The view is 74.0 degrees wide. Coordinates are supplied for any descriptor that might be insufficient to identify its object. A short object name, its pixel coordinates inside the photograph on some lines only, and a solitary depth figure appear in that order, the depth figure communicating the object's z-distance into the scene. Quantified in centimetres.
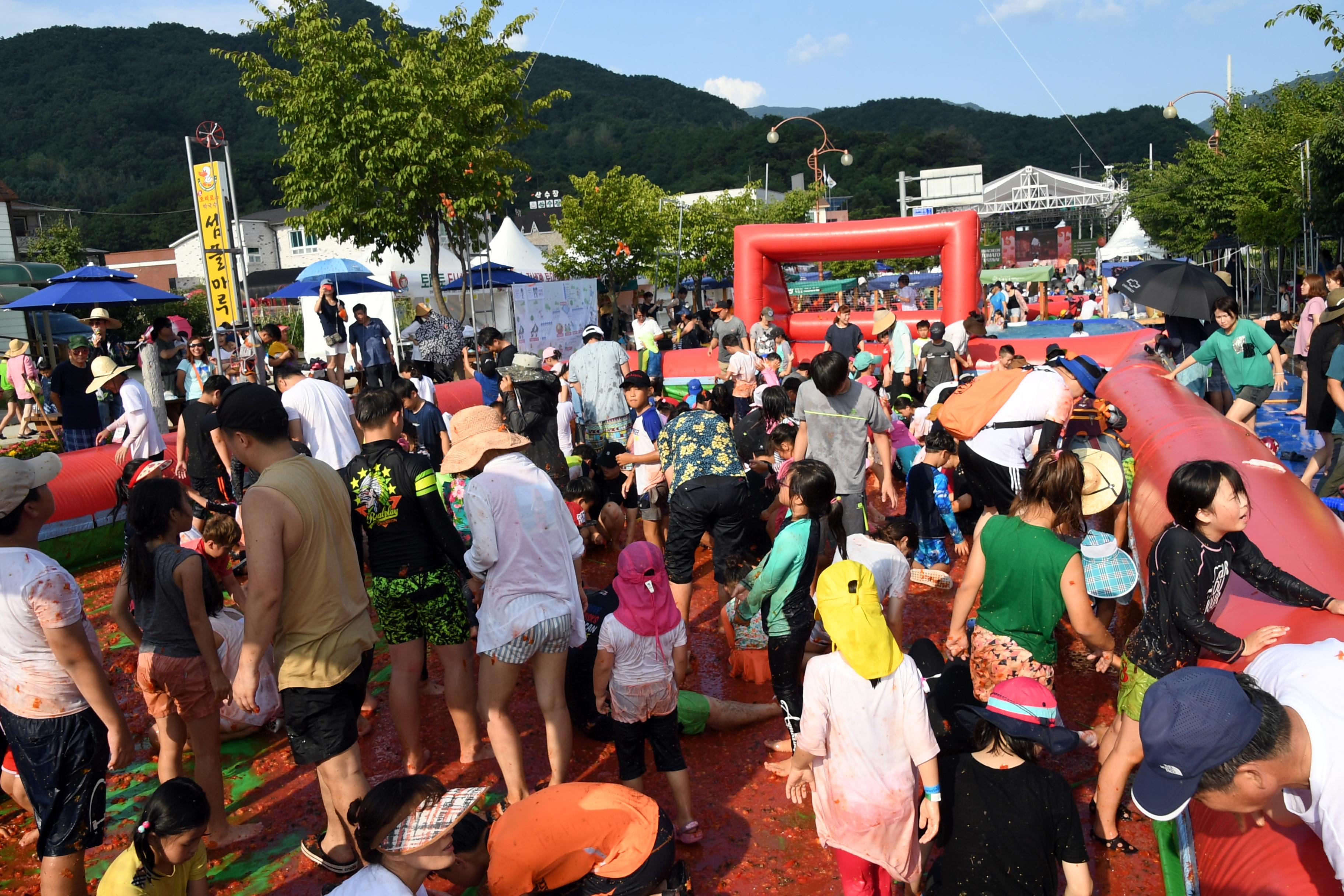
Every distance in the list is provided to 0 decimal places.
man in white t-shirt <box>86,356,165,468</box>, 741
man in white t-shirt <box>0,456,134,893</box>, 297
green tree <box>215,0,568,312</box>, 1476
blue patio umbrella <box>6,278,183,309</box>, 1391
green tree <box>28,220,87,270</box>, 4291
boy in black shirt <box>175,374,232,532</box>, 678
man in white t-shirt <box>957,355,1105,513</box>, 507
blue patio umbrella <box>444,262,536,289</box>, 2073
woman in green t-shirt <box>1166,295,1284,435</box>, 795
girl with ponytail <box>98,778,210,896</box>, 277
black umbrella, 855
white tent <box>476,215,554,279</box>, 2833
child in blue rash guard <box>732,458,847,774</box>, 393
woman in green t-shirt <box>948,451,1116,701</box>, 333
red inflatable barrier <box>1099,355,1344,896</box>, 218
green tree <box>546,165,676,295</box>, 2970
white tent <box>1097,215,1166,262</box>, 4725
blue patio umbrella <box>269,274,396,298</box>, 1727
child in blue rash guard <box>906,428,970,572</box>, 649
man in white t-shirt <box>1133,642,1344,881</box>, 177
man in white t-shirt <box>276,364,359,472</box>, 573
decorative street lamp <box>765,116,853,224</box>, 3106
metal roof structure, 7300
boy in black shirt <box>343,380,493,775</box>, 391
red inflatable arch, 1509
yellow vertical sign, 985
